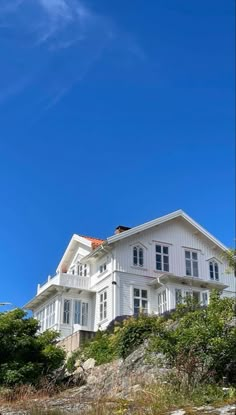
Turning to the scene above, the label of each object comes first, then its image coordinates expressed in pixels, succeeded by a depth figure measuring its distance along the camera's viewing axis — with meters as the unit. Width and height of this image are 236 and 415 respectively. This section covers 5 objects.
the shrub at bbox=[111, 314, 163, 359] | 19.86
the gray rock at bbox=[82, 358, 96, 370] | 21.85
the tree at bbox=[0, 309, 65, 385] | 19.41
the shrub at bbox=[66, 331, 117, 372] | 21.60
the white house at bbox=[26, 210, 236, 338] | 32.81
